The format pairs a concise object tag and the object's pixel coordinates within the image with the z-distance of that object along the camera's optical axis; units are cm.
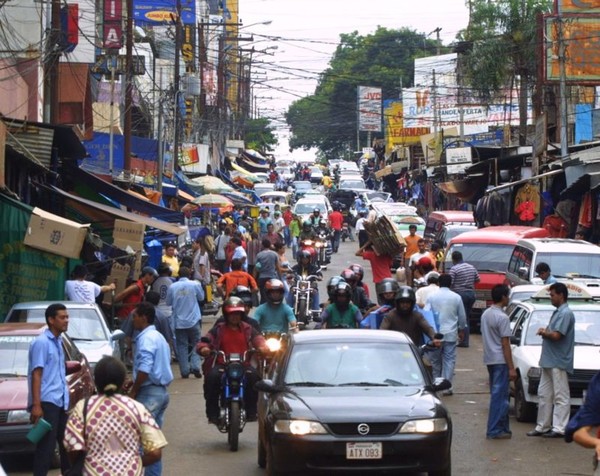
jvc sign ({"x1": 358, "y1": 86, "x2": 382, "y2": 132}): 12662
